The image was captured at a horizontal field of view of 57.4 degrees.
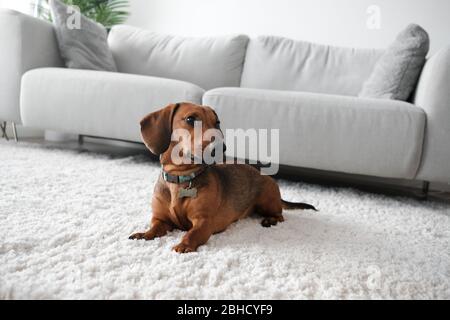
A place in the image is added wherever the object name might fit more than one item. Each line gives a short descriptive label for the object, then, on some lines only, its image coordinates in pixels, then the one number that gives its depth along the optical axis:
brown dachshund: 1.24
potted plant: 3.58
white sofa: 2.04
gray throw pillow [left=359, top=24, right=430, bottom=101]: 2.29
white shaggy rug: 0.91
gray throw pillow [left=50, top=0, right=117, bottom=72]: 2.78
